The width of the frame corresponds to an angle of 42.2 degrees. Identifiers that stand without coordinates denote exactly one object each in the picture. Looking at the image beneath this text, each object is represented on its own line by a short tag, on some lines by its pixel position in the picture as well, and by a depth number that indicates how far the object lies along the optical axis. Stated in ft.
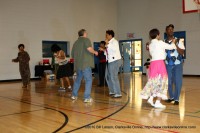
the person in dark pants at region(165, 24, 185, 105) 16.74
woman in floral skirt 15.69
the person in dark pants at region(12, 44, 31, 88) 30.68
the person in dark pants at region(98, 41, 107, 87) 29.43
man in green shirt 18.52
